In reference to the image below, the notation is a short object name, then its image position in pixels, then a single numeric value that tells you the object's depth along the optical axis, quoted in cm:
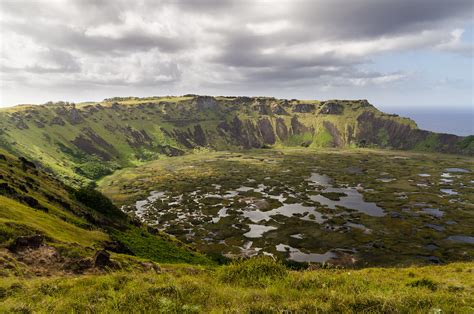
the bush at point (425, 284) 2348
